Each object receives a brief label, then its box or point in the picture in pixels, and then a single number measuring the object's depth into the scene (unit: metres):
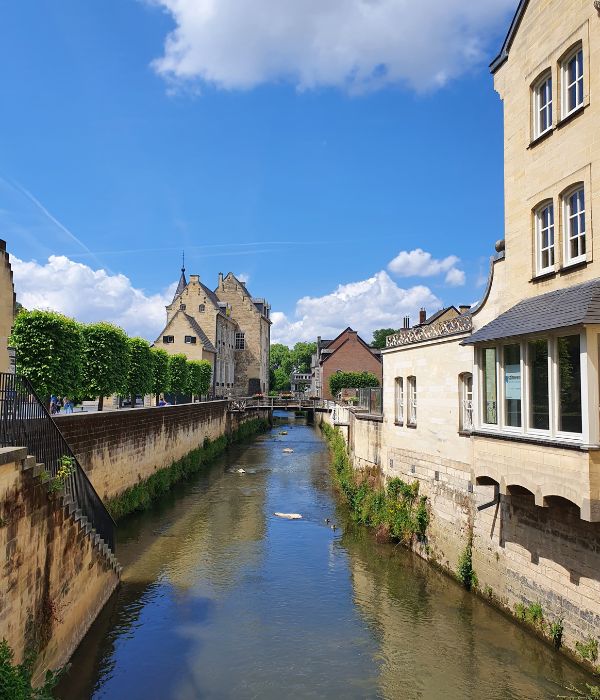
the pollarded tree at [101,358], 22.61
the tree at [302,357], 144.36
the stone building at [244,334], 75.81
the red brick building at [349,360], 68.56
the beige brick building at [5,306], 17.89
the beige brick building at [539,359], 8.56
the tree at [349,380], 62.53
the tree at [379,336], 140.90
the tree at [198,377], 43.16
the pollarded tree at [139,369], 28.03
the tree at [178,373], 39.62
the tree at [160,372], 32.91
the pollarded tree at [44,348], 16.89
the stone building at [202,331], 54.44
